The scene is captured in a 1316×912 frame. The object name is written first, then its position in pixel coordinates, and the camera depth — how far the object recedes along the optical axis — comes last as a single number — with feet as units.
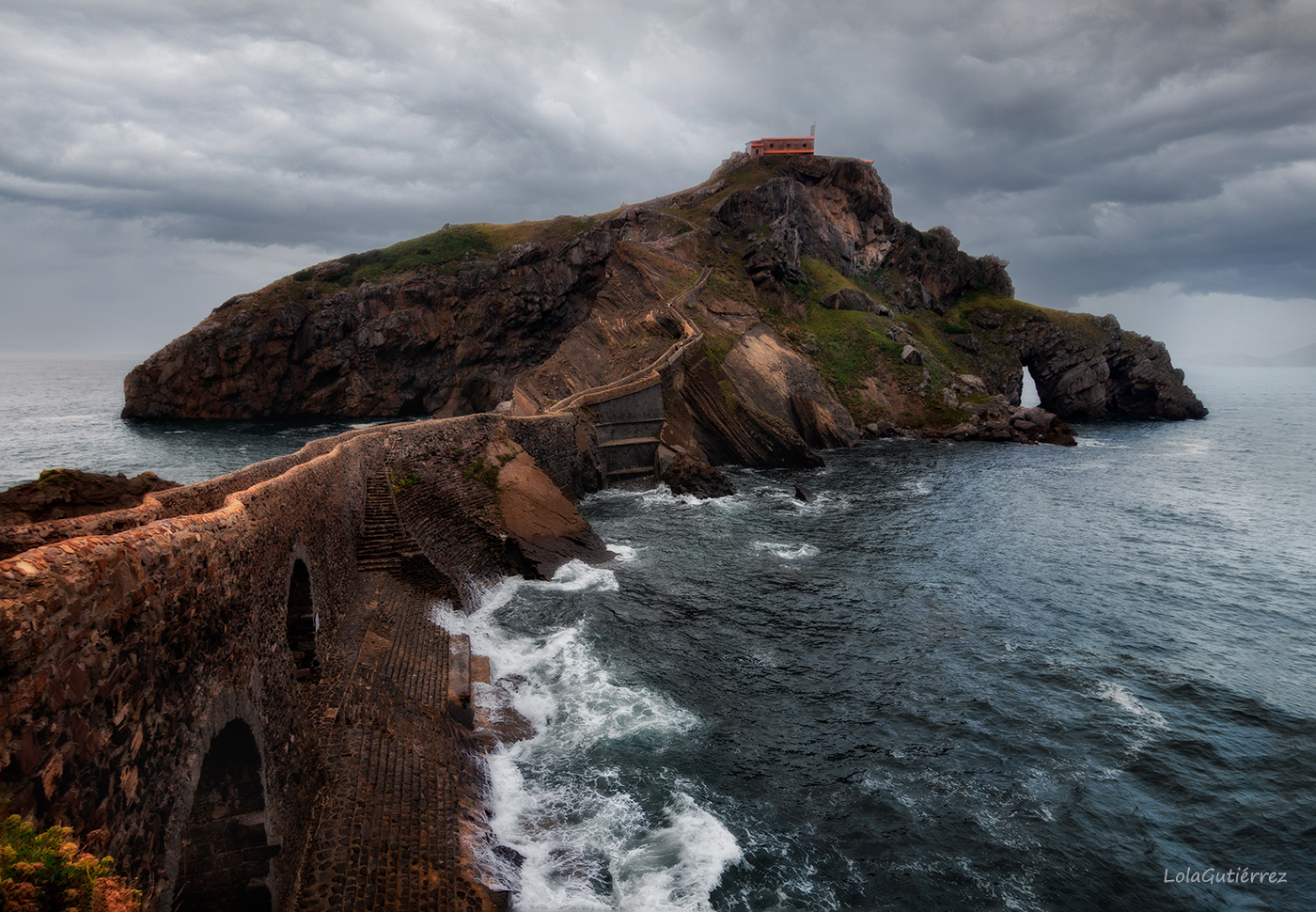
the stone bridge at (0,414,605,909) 20.77
